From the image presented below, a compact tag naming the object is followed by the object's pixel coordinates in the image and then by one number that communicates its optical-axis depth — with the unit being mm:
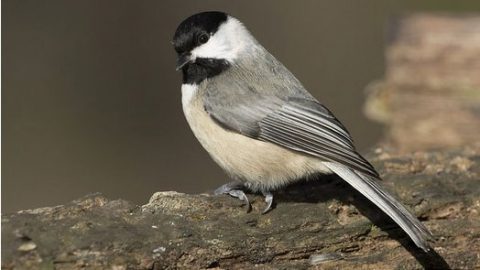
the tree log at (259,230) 5336
